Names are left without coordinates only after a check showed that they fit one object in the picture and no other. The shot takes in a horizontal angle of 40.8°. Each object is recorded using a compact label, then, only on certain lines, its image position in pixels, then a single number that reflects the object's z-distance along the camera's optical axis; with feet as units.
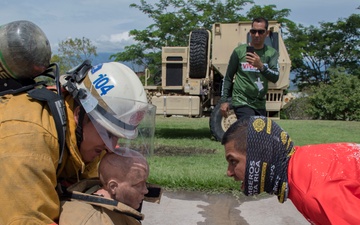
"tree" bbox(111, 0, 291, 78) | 86.79
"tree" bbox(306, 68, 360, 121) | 61.05
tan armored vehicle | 33.96
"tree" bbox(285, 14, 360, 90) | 92.82
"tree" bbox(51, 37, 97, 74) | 85.20
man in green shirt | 18.44
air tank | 6.65
